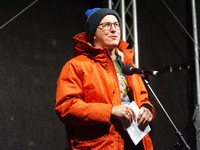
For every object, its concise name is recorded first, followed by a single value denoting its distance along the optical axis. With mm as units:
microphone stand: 3733
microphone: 3814
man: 3905
